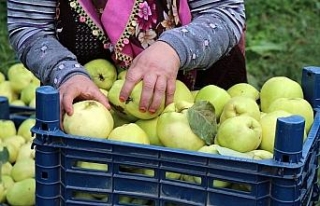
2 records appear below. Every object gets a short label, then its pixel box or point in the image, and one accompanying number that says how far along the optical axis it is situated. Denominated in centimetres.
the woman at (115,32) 248
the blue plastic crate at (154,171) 218
